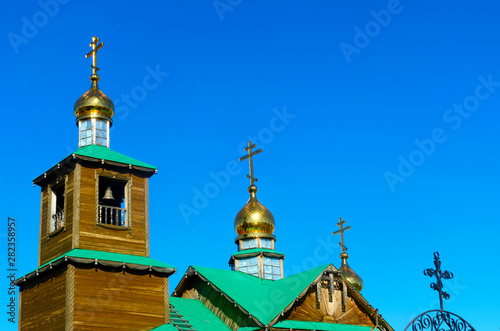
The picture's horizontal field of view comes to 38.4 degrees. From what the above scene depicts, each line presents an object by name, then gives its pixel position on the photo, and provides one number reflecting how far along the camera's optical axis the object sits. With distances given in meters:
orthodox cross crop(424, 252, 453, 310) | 20.30
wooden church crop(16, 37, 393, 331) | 22.91
